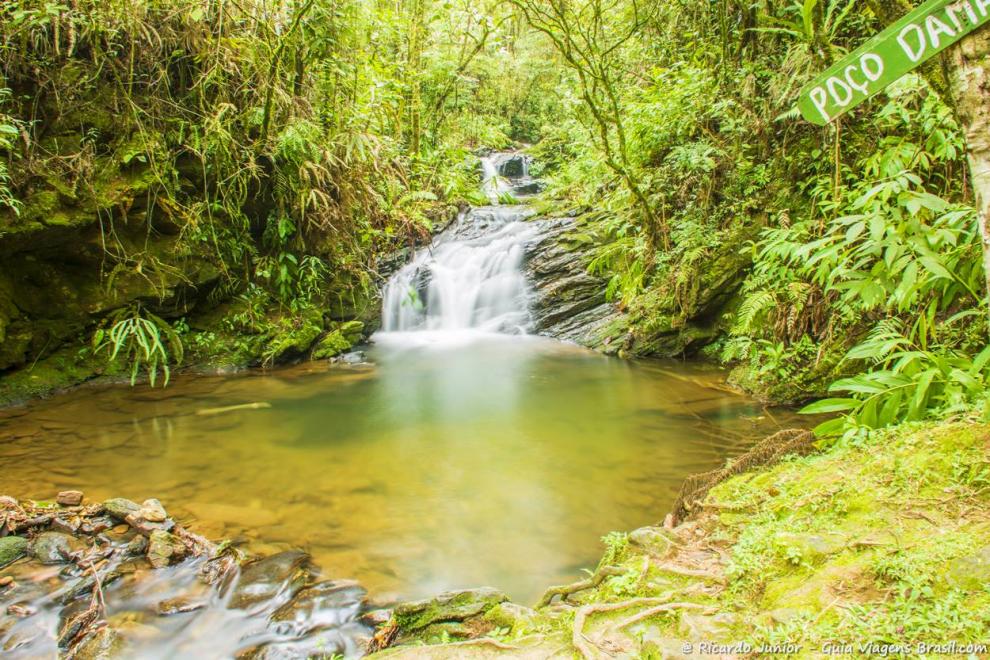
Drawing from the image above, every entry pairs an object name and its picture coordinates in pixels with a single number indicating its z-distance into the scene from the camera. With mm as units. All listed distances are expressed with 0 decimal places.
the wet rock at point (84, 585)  2505
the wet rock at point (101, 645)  2215
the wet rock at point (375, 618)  2416
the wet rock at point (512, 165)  16203
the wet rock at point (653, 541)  2145
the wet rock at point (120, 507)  3146
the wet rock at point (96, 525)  3027
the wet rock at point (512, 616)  1747
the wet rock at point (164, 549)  2828
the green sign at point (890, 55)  1348
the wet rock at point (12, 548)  2701
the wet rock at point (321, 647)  2225
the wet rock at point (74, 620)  2288
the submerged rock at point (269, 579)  2588
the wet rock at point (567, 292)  8680
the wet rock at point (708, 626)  1371
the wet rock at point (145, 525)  3069
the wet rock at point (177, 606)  2496
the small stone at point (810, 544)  1603
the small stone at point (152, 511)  3169
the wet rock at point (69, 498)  3299
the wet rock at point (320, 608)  2412
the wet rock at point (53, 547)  2760
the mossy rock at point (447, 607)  2104
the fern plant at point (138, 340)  5812
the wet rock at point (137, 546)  2897
